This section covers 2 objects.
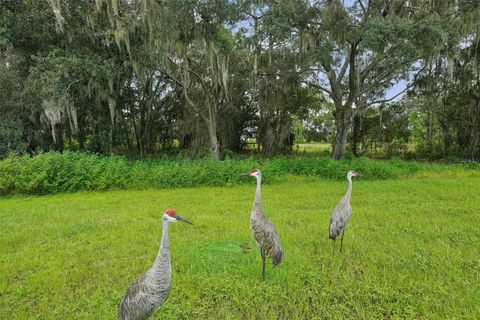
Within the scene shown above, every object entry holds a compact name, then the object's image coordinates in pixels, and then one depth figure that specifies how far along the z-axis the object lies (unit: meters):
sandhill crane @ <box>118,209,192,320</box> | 2.03
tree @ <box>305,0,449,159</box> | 7.66
